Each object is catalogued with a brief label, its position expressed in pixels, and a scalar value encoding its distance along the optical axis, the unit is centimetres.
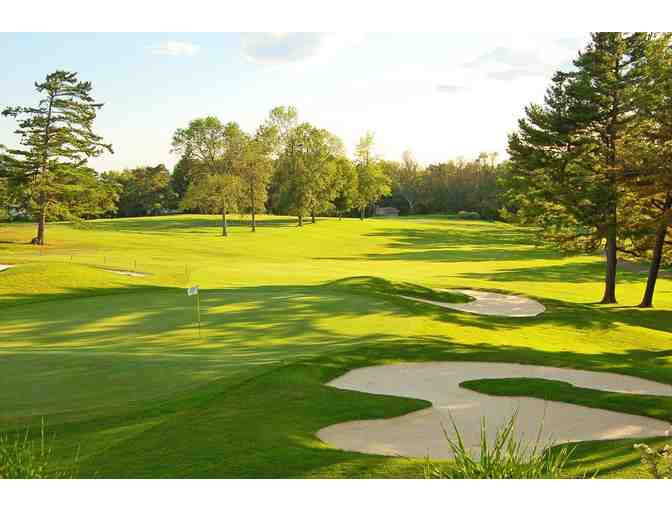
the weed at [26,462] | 622
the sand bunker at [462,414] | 784
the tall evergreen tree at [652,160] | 2012
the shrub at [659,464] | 607
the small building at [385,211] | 9500
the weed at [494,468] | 592
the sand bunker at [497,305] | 2179
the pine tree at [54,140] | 3853
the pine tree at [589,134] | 2583
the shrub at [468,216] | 8956
